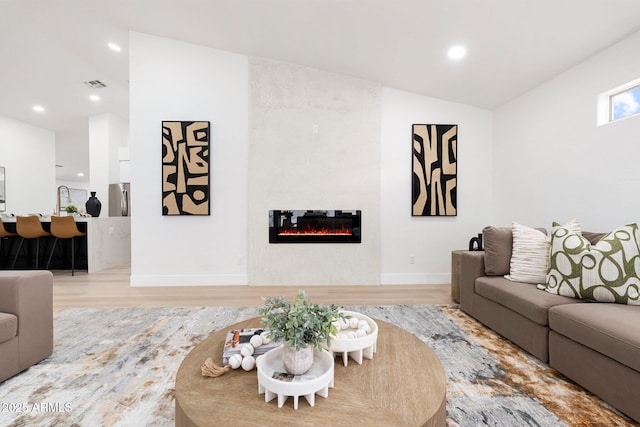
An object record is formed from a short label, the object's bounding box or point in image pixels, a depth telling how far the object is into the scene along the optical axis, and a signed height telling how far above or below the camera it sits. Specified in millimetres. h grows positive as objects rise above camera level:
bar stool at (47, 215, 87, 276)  4559 -266
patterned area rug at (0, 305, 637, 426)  1492 -1016
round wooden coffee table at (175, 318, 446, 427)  957 -665
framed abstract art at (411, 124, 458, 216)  4211 +569
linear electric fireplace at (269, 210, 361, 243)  4141 -215
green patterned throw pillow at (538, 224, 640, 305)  1920 -378
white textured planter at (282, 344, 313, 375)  1128 -560
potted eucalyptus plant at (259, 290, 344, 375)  1085 -437
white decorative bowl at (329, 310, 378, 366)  1297 -594
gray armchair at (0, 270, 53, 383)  1766 -680
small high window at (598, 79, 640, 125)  2480 +934
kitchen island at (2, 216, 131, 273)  4957 -647
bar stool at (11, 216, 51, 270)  4562 -251
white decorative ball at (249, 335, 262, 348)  1370 -600
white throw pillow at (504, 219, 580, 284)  2490 -374
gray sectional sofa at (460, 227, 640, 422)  1507 -722
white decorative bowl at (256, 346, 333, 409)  1015 -609
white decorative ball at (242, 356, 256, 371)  1233 -628
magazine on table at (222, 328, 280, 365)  1313 -615
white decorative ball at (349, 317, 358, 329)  1558 -584
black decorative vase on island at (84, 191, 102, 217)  5355 +64
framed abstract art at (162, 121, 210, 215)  4023 +584
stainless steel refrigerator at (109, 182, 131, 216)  6715 +347
